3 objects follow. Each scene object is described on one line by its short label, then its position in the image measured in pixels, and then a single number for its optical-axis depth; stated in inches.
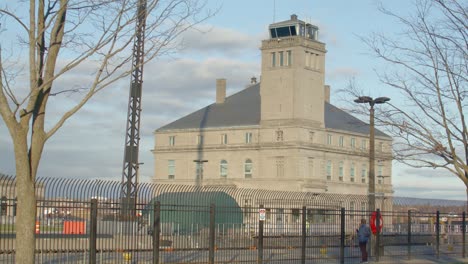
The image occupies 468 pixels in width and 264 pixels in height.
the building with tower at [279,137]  4347.9
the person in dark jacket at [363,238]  1215.5
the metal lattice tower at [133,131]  2492.6
